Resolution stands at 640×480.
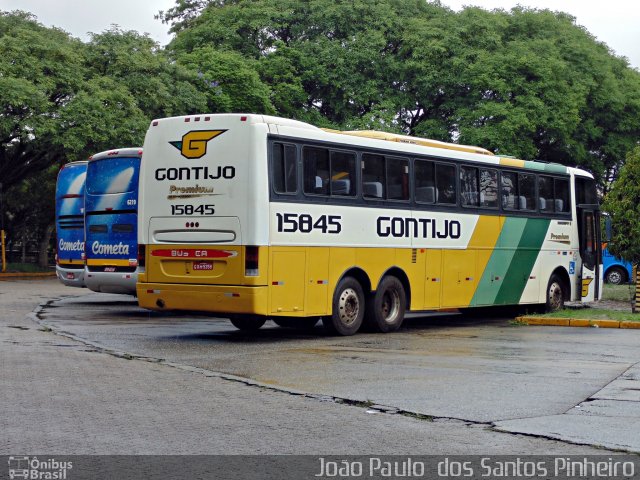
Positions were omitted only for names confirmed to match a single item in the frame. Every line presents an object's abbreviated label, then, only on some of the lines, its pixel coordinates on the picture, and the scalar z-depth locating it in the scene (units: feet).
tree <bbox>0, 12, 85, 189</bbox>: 110.83
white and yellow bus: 49.16
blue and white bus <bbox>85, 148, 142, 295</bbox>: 69.36
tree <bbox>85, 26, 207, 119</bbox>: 123.54
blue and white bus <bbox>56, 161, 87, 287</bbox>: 76.23
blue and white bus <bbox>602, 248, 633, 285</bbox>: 130.00
